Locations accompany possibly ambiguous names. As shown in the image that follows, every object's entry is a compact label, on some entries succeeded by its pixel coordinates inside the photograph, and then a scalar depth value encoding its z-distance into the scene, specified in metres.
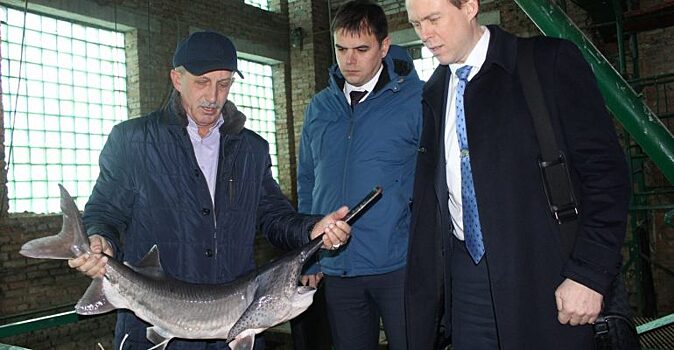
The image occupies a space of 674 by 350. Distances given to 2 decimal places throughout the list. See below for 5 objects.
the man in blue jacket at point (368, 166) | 2.72
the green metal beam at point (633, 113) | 2.28
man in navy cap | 2.16
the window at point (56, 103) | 7.81
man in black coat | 1.74
